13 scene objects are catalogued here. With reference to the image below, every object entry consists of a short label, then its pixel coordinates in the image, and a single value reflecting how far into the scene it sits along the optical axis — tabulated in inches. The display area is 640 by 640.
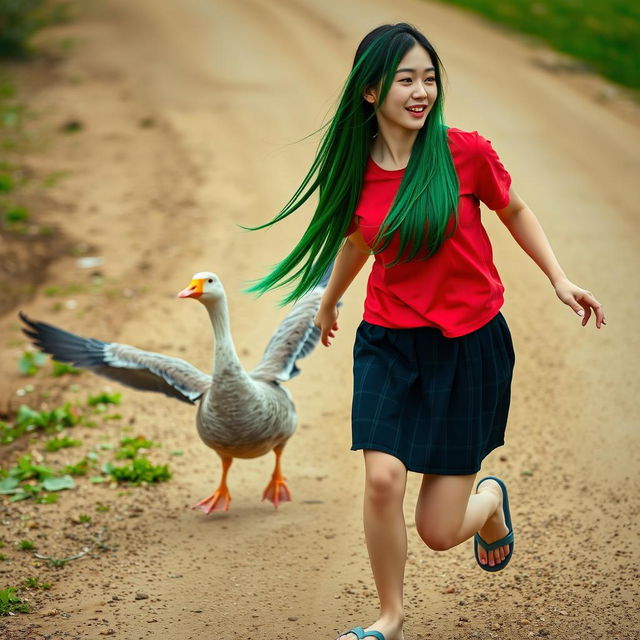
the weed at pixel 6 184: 425.8
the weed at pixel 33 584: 179.3
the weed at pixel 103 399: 257.3
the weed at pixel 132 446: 230.8
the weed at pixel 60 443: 234.5
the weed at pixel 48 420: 245.8
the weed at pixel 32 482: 215.3
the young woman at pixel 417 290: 132.0
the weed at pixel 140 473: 222.1
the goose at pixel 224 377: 195.2
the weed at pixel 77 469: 225.1
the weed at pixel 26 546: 193.9
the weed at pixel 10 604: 168.6
